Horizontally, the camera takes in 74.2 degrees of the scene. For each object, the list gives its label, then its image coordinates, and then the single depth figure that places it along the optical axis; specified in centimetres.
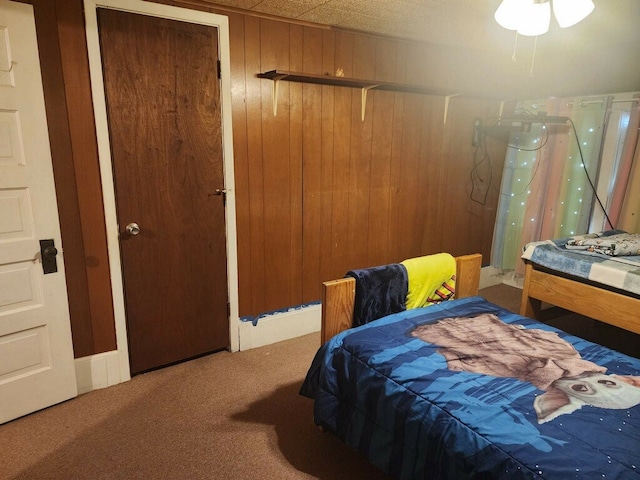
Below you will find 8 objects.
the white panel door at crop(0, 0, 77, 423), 195
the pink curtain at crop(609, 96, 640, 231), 321
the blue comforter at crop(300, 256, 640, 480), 123
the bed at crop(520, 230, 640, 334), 227
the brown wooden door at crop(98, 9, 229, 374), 230
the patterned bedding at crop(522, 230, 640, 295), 228
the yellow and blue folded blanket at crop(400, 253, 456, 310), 227
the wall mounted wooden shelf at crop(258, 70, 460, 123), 270
